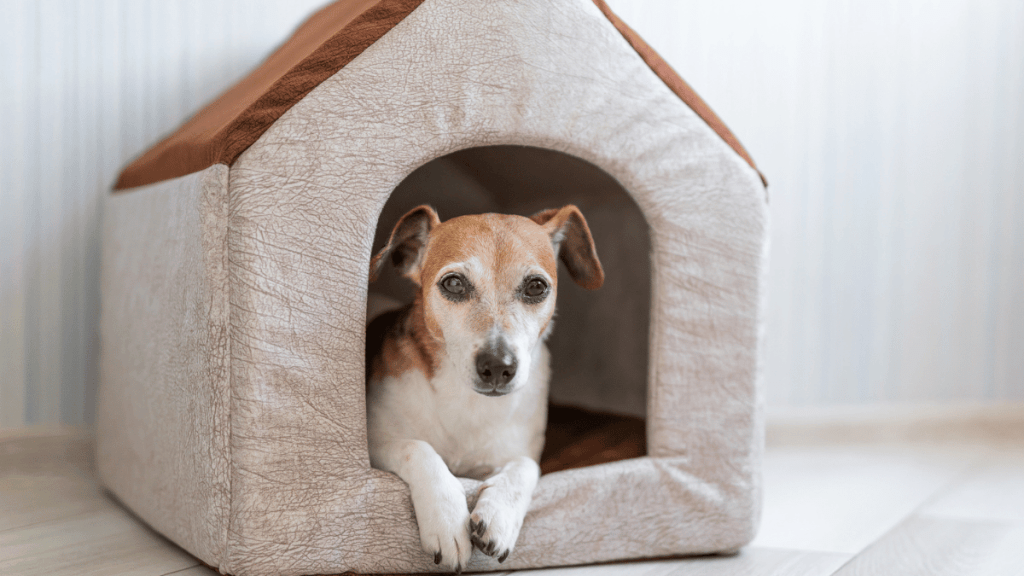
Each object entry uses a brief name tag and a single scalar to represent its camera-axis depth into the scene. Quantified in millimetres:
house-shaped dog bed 1243
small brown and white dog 1271
